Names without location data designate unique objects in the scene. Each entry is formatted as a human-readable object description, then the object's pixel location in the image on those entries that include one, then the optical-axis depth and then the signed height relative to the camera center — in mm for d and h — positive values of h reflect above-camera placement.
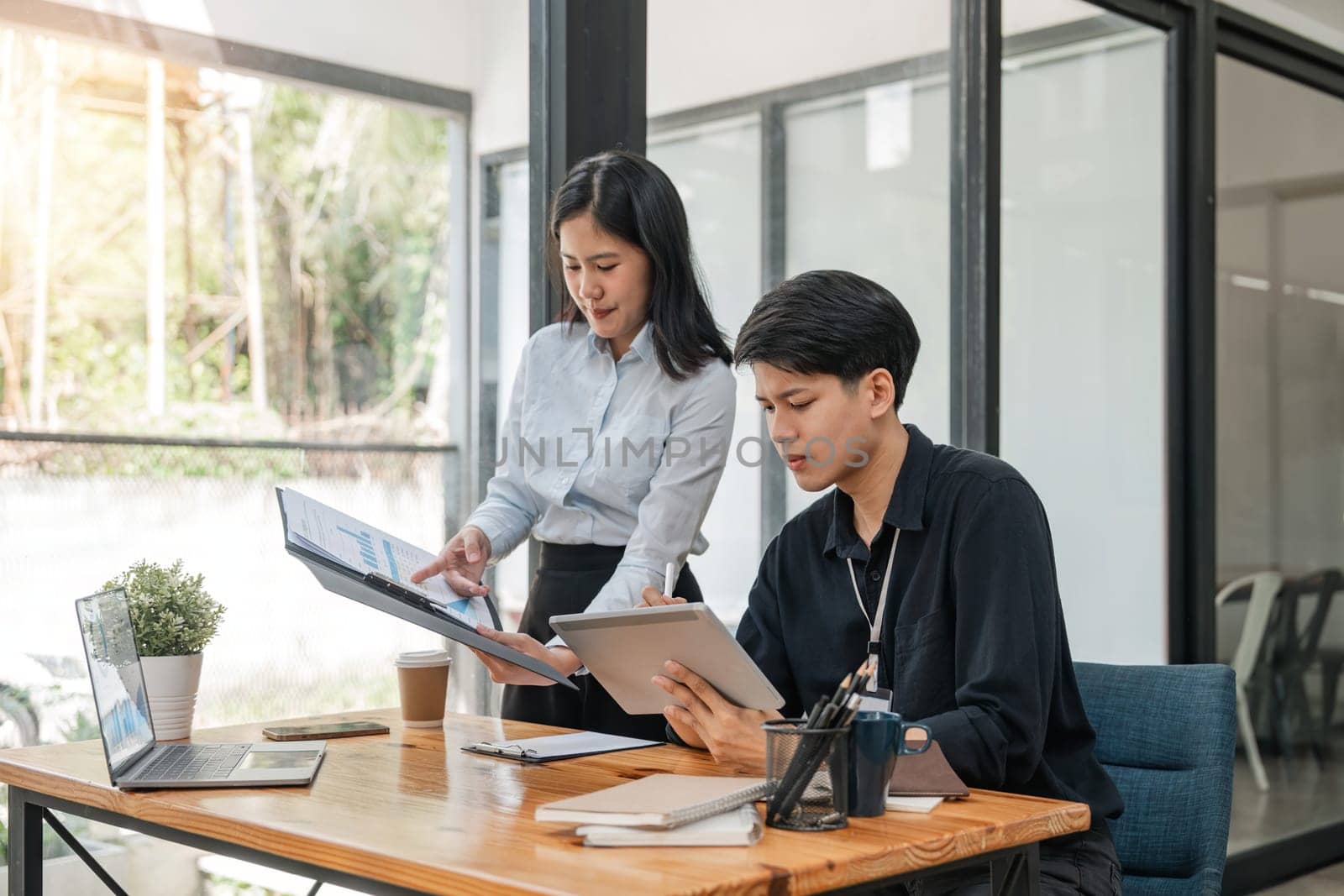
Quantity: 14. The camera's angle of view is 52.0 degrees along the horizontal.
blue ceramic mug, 1286 -287
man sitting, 1539 -166
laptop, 1477 -342
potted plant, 1775 -242
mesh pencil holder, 1260 -301
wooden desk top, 1095 -351
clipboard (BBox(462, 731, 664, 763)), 1683 -374
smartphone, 1811 -374
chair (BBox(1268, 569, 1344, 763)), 4062 -605
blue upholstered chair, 1871 -449
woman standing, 2121 +37
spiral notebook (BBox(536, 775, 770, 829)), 1194 -318
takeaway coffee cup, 1931 -333
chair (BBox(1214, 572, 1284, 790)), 3924 -546
